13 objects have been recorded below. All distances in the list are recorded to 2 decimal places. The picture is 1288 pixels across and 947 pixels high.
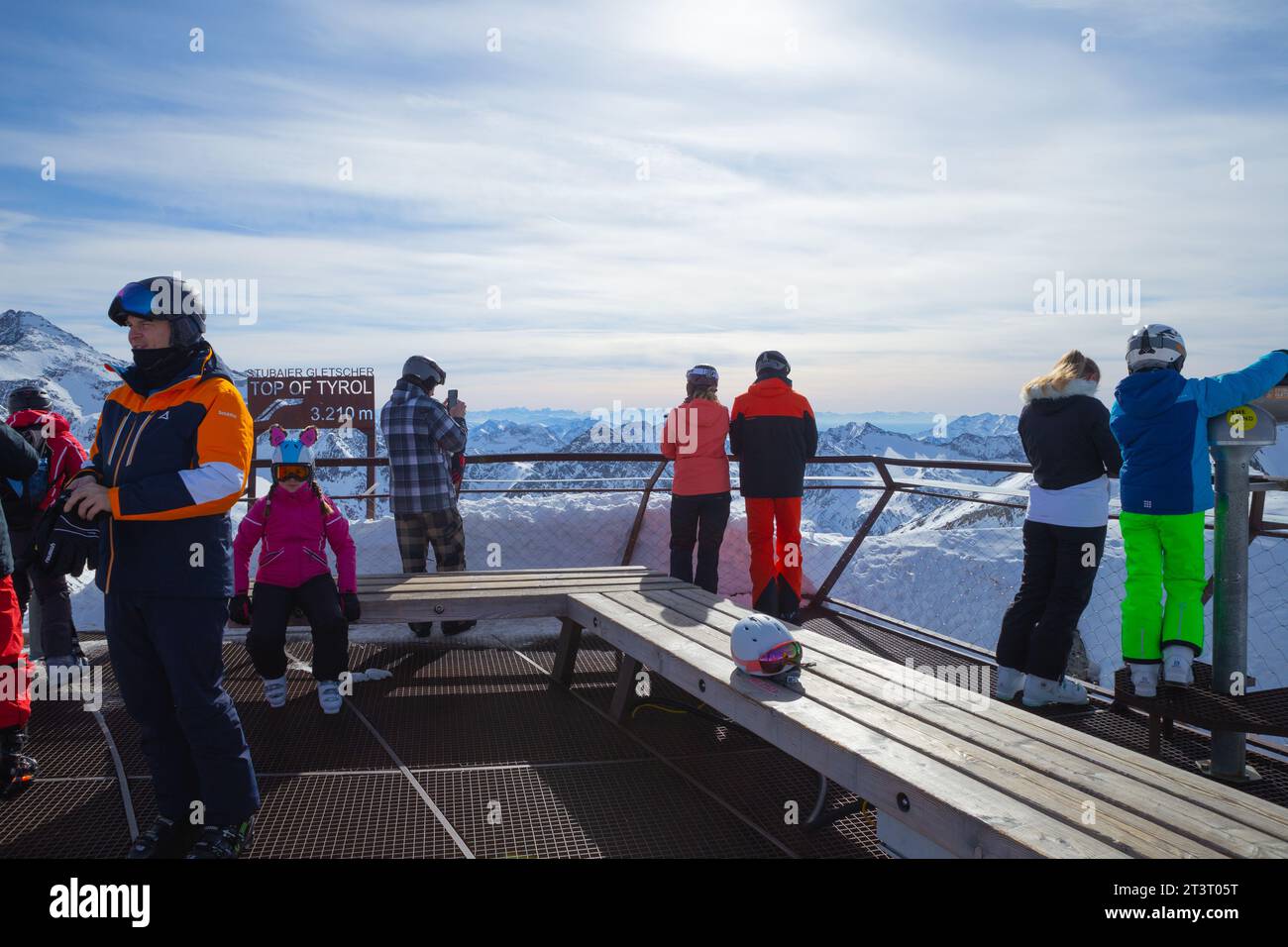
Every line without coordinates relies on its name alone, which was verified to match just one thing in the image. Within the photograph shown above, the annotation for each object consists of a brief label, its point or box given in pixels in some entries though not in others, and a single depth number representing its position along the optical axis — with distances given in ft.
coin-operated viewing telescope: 11.73
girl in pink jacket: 14.32
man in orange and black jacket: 19.69
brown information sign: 40.88
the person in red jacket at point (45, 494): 15.43
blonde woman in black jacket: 14.12
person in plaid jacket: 18.54
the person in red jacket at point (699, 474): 19.66
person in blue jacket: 13.00
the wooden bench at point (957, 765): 6.59
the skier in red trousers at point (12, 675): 11.46
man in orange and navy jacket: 9.05
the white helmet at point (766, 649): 10.25
